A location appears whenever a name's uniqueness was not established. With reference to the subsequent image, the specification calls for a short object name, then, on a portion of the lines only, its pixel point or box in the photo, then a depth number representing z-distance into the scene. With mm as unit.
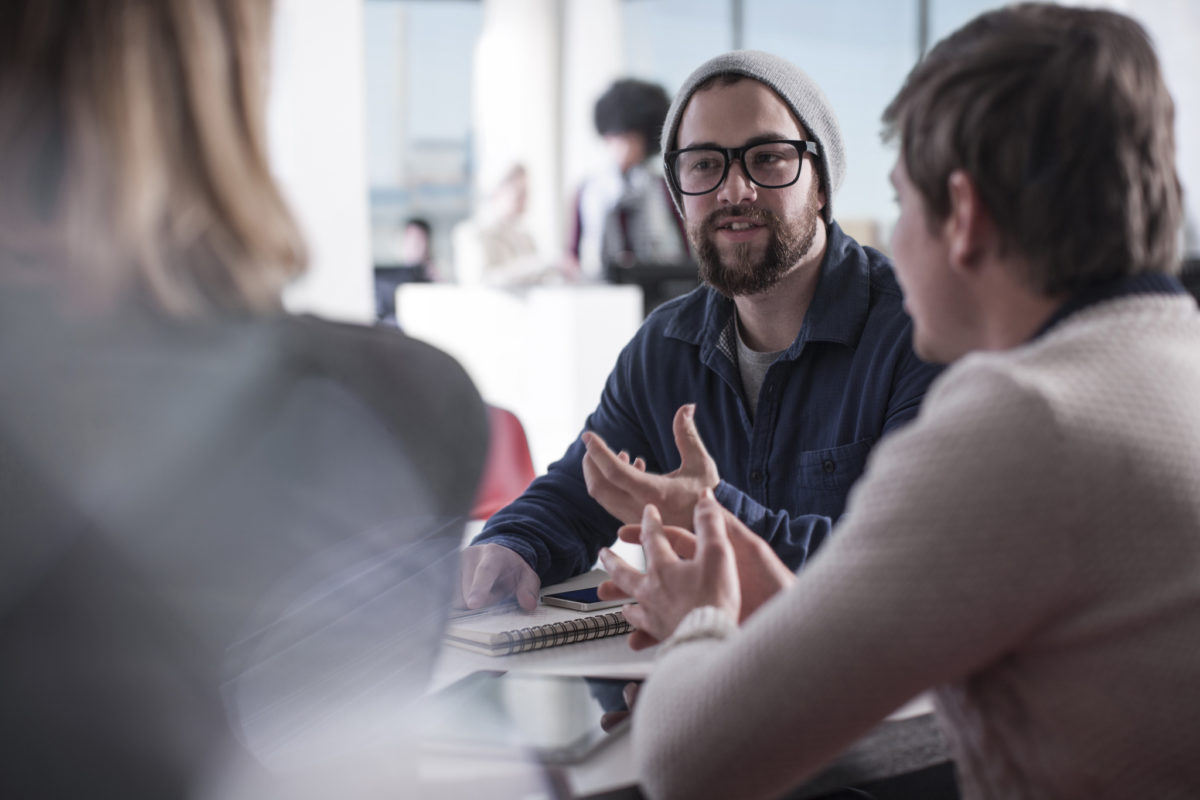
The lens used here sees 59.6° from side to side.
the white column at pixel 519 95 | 10656
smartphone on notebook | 1315
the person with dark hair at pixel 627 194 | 6289
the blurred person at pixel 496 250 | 7031
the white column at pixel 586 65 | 10836
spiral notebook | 1174
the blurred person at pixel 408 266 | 7894
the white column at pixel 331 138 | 3697
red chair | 2506
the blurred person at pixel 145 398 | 665
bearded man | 1641
